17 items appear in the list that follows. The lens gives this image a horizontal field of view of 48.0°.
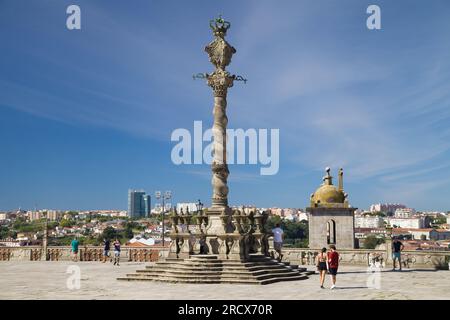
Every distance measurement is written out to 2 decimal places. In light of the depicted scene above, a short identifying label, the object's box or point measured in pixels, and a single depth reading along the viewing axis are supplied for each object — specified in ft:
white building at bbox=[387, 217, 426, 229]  642.22
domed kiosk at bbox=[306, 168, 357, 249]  90.74
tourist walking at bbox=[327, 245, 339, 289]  52.11
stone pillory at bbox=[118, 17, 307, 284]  60.75
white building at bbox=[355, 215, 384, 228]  636.69
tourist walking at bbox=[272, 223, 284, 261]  72.74
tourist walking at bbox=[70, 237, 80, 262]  92.89
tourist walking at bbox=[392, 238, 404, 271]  73.70
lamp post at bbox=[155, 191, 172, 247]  138.06
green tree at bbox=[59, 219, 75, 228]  609.33
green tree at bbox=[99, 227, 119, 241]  373.83
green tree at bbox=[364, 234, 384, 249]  195.63
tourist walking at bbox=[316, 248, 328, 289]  53.11
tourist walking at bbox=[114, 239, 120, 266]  88.63
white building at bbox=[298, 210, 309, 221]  635.25
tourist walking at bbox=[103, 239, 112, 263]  94.32
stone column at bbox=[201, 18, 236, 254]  71.17
